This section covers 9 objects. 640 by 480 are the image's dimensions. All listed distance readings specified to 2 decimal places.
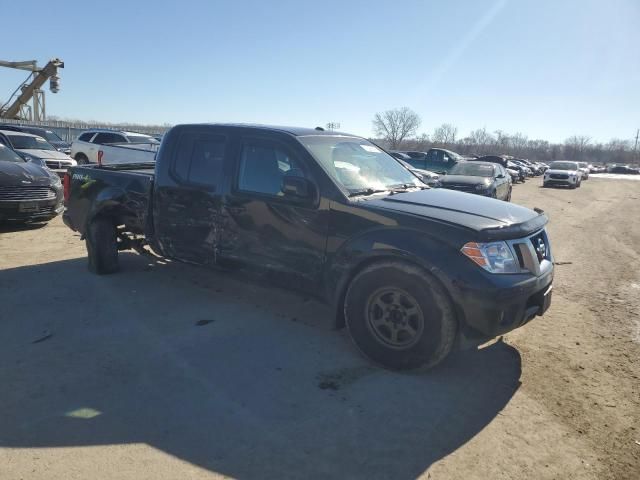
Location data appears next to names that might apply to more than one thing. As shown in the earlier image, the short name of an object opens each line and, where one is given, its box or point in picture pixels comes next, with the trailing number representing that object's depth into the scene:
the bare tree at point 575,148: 117.71
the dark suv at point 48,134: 20.25
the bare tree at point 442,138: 106.94
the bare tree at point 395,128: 95.00
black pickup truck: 3.45
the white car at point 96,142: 17.23
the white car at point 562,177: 29.22
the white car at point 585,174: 48.03
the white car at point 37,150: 13.47
